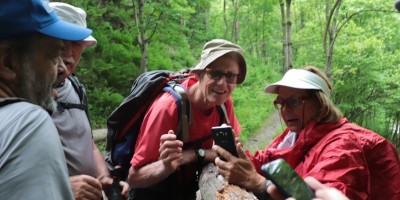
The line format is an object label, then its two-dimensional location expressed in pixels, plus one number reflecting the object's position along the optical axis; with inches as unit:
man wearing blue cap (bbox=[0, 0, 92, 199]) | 38.9
